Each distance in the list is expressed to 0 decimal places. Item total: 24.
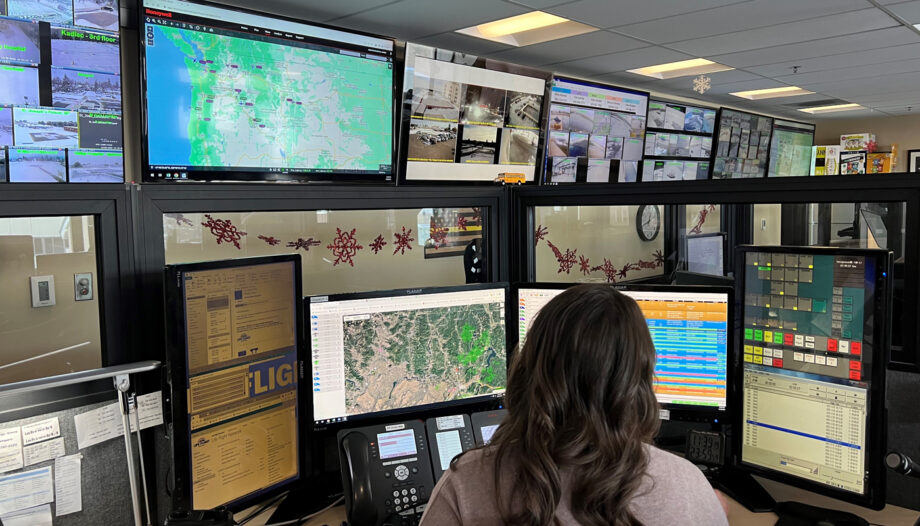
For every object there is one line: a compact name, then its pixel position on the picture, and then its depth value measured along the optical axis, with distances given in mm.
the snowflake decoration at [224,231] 2654
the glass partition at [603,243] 3629
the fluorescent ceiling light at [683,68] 5099
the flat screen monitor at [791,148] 5945
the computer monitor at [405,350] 1507
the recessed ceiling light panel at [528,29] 3867
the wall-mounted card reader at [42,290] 2678
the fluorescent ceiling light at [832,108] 7907
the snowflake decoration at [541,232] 2757
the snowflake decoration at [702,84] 5625
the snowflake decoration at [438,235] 2520
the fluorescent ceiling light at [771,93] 6477
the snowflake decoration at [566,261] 3572
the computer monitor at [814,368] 1352
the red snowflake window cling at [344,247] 2855
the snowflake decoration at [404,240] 2719
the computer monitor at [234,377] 1290
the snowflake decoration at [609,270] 4027
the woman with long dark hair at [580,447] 877
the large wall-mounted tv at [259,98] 1788
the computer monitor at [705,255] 3801
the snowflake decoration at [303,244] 2822
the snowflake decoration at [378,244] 2738
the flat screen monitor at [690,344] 1553
